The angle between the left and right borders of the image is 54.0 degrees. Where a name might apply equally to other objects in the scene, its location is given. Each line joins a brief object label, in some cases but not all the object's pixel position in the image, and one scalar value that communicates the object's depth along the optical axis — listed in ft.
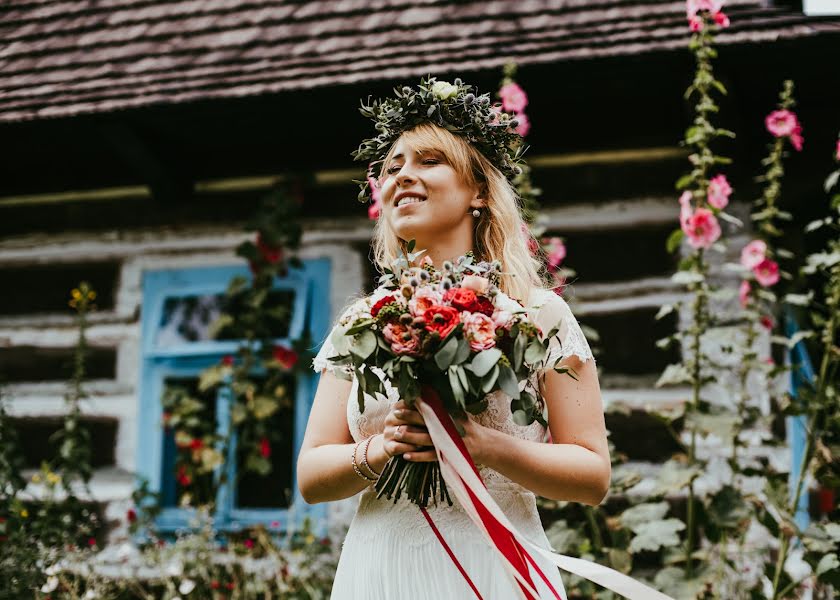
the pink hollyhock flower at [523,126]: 12.24
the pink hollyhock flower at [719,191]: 11.50
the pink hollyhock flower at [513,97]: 12.33
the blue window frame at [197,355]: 15.60
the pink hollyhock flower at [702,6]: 11.35
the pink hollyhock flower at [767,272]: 11.87
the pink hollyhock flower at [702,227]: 11.34
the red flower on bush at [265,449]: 15.38
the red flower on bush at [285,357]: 15.58
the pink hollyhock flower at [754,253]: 11.71
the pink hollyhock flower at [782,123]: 11.85
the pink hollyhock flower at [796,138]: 11.84
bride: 5.74
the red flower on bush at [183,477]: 15.52
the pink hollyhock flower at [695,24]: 11.50
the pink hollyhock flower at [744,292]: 12.00
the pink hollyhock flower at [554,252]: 12.28
